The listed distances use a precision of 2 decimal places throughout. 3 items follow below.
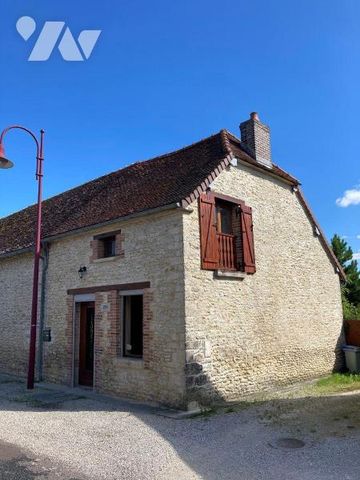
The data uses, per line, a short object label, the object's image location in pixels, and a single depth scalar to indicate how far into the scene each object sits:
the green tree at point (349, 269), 26.69
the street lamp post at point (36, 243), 10.30
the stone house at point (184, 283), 9.14
